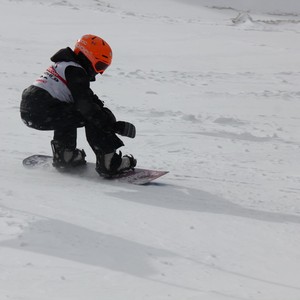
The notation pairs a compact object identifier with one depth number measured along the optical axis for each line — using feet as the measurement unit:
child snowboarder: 35.22
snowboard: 36.83
